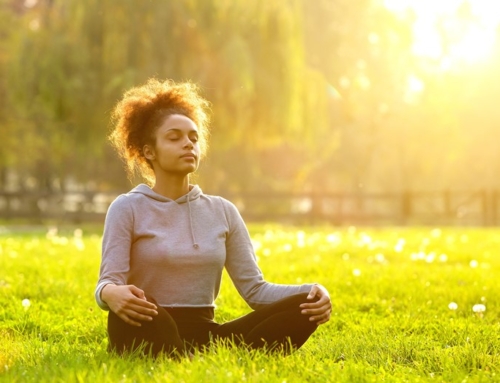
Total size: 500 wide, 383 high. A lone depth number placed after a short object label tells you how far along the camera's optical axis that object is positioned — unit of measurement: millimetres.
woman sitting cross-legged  3863
